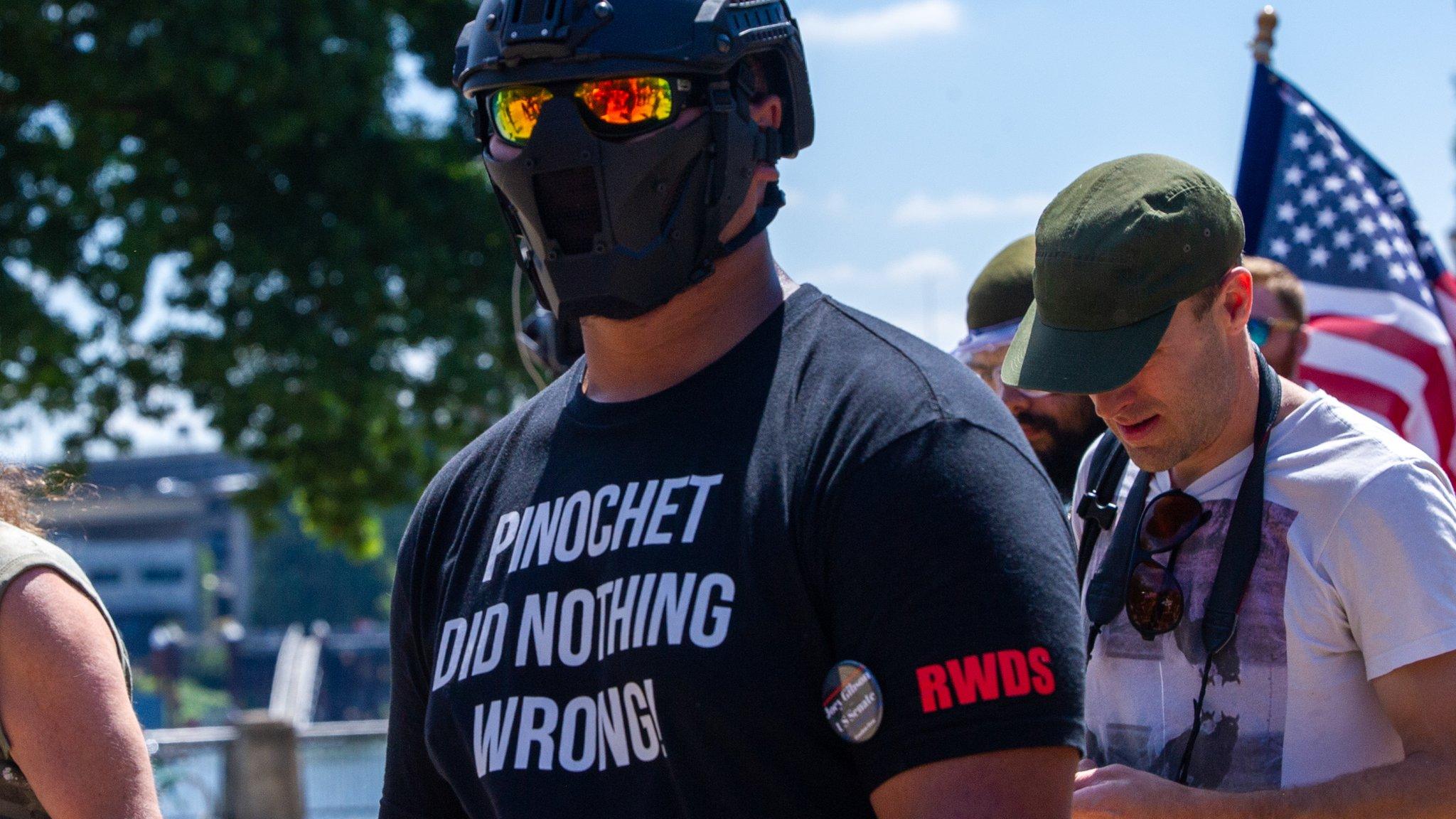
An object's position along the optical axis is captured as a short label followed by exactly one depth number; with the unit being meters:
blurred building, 58.50
